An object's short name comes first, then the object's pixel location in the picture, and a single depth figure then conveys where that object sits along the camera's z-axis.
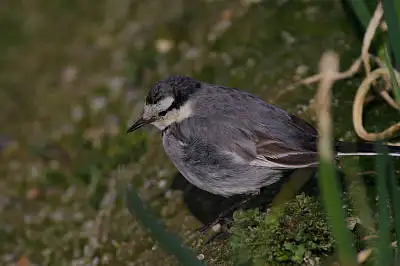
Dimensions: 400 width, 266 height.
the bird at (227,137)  8.73
